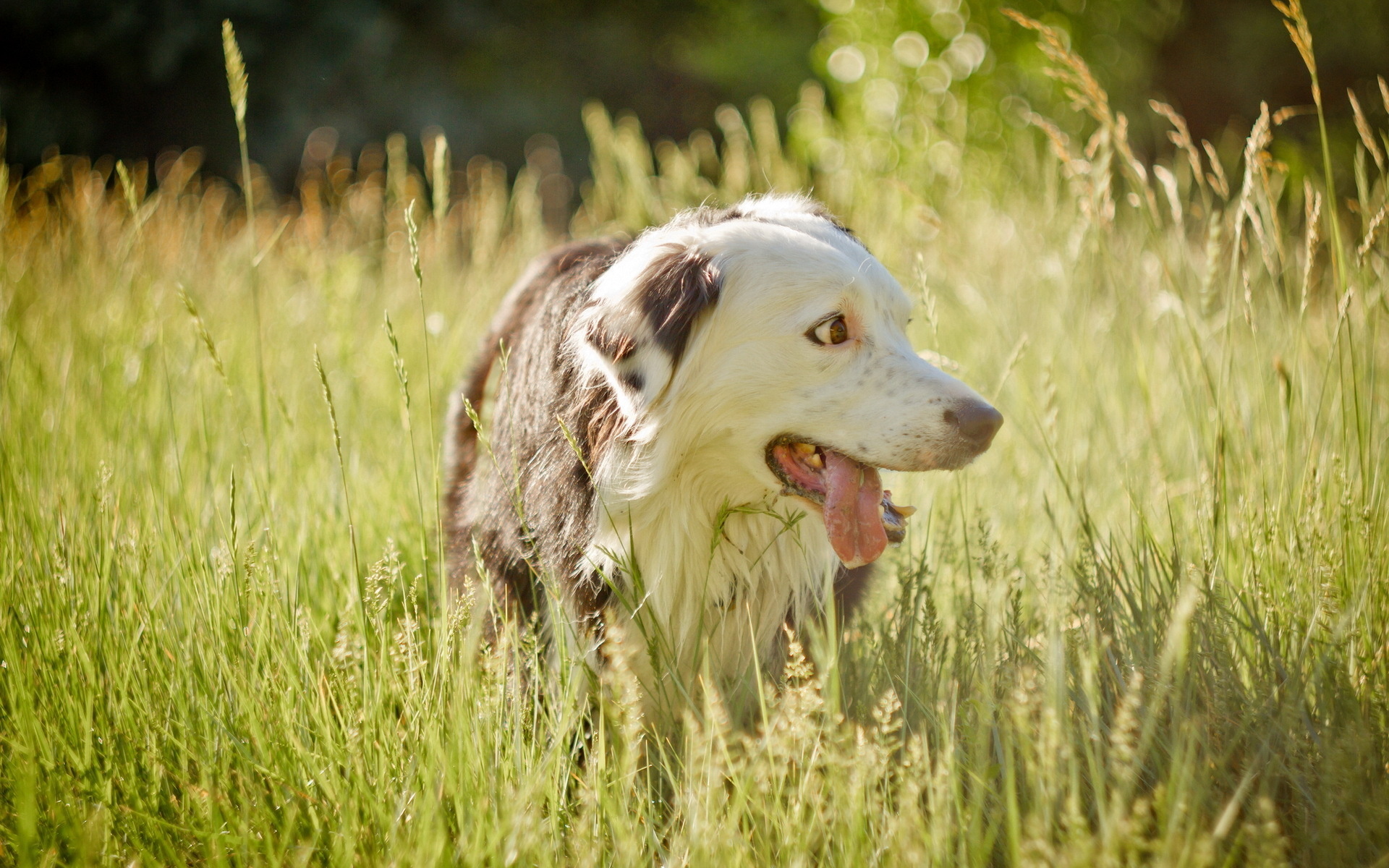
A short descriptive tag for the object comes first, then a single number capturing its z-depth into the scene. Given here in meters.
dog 4.21
